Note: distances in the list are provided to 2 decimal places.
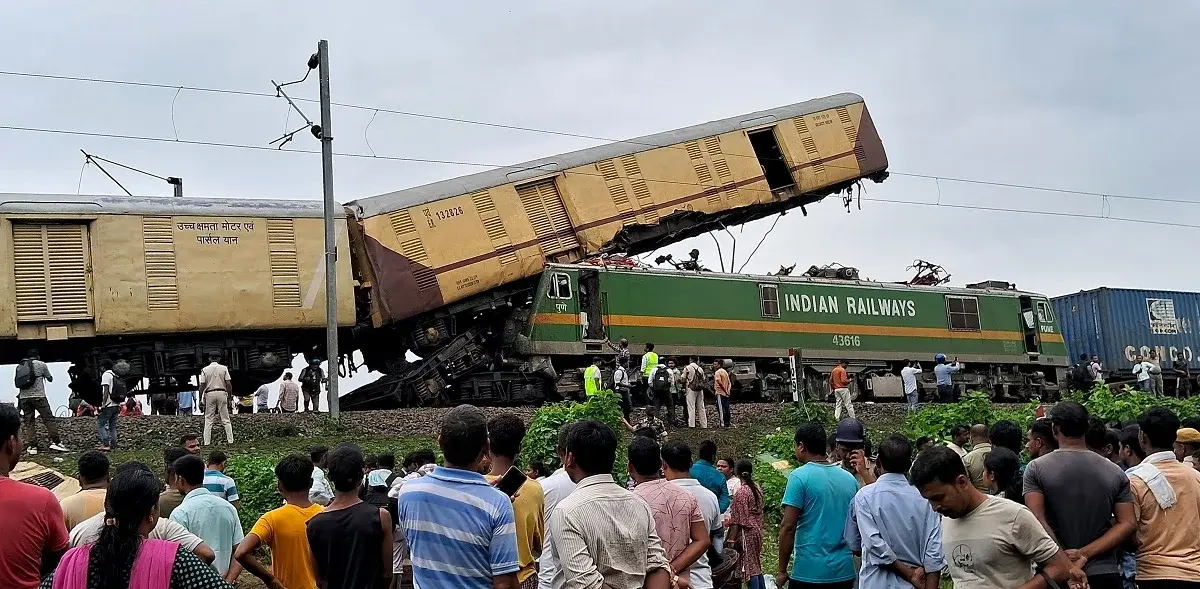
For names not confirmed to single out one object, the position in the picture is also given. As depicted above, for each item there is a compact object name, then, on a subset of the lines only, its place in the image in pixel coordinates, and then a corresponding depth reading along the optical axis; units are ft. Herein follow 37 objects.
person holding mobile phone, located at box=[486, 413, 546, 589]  16.40
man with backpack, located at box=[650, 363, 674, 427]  59.88
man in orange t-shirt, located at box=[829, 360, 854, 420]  63.98
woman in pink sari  11.94
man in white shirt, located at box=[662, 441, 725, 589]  19.40
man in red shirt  14.03
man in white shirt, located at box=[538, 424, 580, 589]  16.08
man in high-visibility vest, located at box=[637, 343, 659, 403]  61.77
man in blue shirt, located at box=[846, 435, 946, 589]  17.52
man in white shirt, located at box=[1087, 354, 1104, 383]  84.69
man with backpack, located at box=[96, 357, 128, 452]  47.85
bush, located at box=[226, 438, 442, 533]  37.11
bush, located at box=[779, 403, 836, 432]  62.64
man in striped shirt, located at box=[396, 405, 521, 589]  14.38
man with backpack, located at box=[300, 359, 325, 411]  64.18
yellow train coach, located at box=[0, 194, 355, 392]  54.95
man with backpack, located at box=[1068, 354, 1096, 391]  83.95
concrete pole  56.49
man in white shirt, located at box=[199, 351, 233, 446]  49.60
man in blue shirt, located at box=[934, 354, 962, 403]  74.29
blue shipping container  102.32
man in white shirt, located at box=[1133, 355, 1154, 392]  83.10
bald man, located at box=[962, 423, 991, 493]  25.04
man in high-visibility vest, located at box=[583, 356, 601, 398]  61.77
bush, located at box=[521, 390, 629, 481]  41.96
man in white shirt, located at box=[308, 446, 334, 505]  25.05
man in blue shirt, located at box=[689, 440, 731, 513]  23.94
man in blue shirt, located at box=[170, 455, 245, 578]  19.25
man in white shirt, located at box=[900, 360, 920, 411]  71.87
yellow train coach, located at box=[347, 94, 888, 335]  64.75
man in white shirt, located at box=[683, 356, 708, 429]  60.08
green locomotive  69.15
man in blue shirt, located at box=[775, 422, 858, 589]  19.77
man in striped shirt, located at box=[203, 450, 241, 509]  22.63
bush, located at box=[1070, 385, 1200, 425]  48.47
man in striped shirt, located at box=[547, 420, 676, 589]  14.24
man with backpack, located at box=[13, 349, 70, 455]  45.75
